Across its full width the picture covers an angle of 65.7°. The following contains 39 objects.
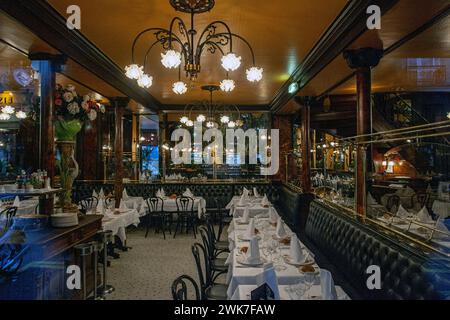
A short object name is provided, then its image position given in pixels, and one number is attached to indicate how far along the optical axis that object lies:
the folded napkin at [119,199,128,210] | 7.23
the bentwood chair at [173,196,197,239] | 8.43
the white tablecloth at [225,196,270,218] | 7.58
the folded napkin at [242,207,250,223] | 5.84
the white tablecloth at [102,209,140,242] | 5.91
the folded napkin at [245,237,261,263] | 3.32
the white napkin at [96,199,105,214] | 6.39
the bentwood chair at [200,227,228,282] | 4.31
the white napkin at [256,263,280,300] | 2.32
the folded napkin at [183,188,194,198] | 9.41
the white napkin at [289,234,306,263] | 3.28
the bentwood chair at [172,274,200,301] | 2.15
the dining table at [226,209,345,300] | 2.90
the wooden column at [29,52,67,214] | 4.75
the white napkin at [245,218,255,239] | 4.43
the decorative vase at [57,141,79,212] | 4.44
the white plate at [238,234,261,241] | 4.32
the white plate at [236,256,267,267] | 3.27
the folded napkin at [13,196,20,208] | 7.27
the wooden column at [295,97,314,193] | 8.31
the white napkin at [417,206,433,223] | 5.27
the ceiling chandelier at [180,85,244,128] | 9.55
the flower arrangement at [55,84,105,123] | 4.50
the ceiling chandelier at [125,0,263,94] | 3.37
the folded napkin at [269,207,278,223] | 5.38
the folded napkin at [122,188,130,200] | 8.90
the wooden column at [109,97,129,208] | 8.68
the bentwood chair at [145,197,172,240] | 8.42
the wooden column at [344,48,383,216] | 4.74
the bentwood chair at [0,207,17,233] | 6.45
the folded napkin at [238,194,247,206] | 8.23
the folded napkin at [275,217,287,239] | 4.31
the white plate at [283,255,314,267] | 3.21
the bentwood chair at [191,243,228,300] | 3.20
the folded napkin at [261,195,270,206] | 8.10
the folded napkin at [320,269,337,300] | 2.34
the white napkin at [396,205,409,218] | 5.65
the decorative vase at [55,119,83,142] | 4.55
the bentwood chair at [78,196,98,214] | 7.62
